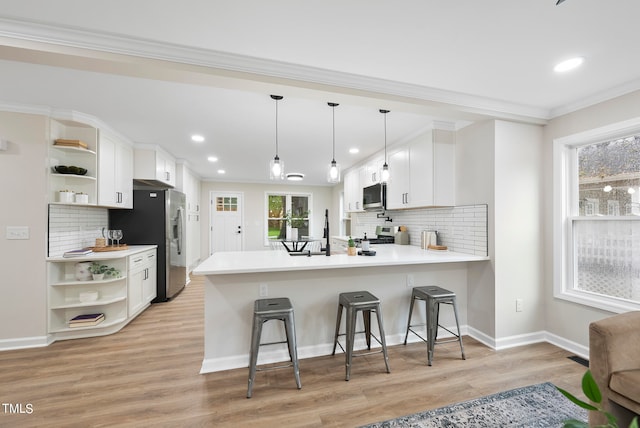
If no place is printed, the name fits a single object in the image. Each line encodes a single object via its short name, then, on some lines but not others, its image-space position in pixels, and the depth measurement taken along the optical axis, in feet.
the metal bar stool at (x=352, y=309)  7.33
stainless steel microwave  14.21
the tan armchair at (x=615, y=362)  5.00
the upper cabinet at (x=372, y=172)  14.93
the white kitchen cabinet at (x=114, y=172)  11.05
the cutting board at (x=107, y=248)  10.99
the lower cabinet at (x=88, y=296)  9.68
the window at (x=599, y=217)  7.70
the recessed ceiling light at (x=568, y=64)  6.43
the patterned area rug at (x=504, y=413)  5.82
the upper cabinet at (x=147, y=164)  13.89
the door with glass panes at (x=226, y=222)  24.59
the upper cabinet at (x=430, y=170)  10.70
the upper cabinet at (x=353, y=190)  17.47
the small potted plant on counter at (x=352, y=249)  9.62
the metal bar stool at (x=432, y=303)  8.08
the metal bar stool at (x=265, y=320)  6.77
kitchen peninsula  7.86
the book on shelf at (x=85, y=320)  9.81
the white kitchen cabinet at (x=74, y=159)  9.74
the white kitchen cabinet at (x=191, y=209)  17.83
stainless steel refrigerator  13.73
